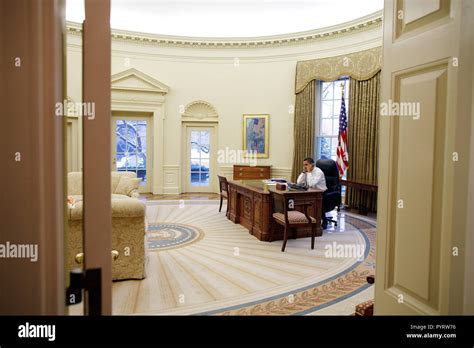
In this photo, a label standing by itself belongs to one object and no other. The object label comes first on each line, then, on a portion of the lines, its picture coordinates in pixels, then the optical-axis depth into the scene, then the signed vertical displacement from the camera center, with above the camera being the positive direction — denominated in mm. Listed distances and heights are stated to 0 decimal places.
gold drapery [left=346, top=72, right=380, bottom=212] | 7938 +550
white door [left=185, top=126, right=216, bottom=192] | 10766 -98
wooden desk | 5416 -886
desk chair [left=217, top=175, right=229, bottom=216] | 7306 -708
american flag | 7996 +287
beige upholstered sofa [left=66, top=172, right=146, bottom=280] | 3642 -939
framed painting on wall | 10367 +749
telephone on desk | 5413 -487
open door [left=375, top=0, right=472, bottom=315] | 1275 +4
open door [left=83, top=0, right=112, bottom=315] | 967 +12
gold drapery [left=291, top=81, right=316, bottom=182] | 9469 +970
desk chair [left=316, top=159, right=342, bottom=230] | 6236 -542
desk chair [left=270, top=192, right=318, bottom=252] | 4859 -900
